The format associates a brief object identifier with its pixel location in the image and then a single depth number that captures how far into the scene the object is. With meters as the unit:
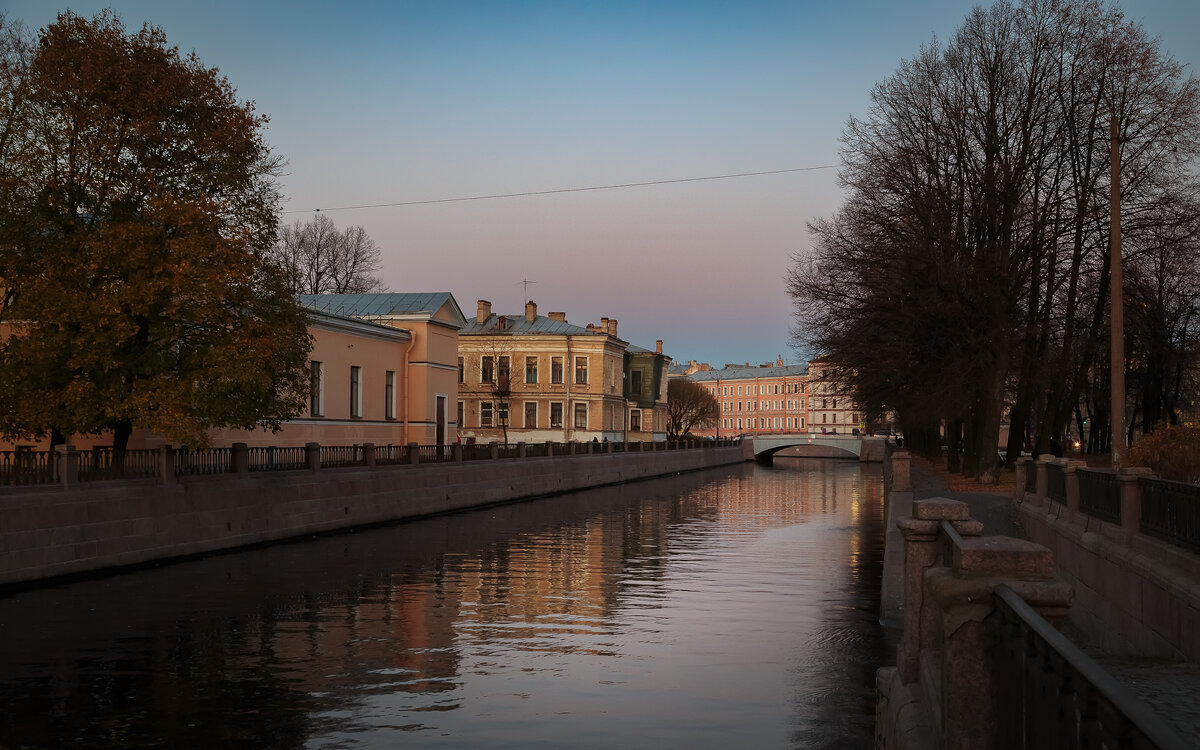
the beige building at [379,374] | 39.88
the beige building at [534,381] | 78.81
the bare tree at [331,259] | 70.31
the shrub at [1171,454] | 19.41
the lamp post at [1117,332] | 21.98
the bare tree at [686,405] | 113.31
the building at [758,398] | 171.50
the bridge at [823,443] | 107.25
